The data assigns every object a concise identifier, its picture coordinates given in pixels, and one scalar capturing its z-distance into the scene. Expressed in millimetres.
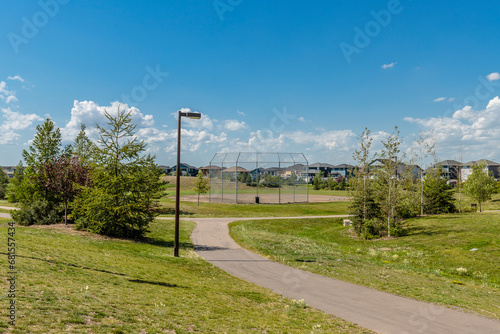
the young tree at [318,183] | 95000
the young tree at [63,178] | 22078
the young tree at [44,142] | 36750
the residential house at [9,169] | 145988
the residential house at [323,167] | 162000
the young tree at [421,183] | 33812
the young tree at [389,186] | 24156
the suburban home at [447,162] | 113812
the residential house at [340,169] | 155950
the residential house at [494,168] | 111450
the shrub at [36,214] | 22453
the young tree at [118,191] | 18125
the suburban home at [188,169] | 162650
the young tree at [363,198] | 24969
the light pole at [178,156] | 14836
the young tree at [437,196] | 34938
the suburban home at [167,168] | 178575
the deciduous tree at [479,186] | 40047
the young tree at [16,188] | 23511
